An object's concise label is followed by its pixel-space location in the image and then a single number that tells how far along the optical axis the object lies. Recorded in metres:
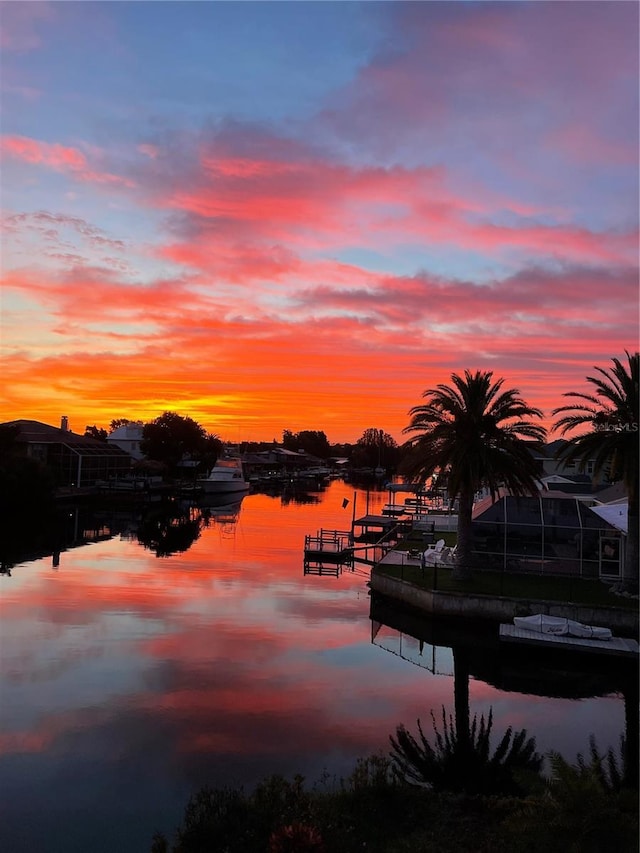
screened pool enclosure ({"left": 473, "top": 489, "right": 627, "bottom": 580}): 33.12
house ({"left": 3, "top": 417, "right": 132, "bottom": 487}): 90.19
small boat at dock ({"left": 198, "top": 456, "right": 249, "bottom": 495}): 114.08
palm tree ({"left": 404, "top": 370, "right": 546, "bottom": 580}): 32.78
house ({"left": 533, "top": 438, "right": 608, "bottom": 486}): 94.28
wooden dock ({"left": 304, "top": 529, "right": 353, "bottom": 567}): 48.56
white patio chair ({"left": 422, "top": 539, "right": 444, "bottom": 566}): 37.41
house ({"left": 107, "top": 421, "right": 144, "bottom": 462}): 139.00
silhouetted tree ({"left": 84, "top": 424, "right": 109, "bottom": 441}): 177.00
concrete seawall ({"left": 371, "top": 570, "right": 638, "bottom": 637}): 27.48
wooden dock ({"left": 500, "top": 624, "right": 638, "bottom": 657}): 24.95
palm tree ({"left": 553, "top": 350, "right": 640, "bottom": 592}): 29.97
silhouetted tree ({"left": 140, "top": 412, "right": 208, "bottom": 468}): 130.62
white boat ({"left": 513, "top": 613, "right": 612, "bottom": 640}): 25.75
